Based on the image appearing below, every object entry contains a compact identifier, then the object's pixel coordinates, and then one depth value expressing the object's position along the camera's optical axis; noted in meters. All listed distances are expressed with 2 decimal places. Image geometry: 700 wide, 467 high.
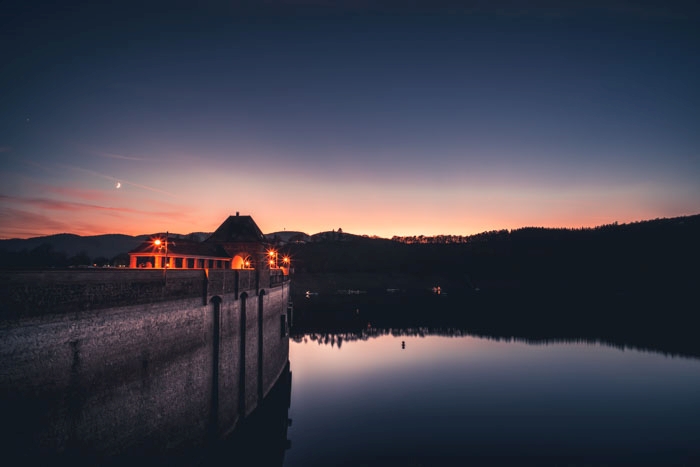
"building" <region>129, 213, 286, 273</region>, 52.61
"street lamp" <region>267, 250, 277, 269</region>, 71.47
